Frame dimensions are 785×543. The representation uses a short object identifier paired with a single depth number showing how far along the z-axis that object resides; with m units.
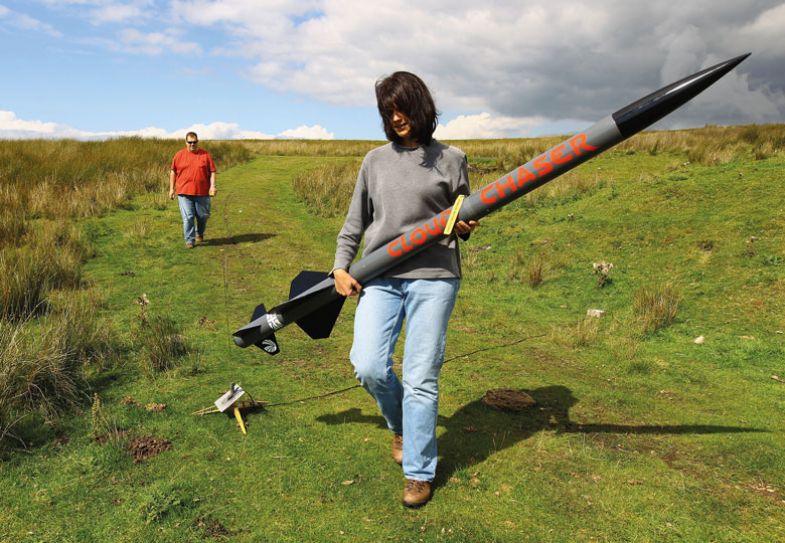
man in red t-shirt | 10.53
